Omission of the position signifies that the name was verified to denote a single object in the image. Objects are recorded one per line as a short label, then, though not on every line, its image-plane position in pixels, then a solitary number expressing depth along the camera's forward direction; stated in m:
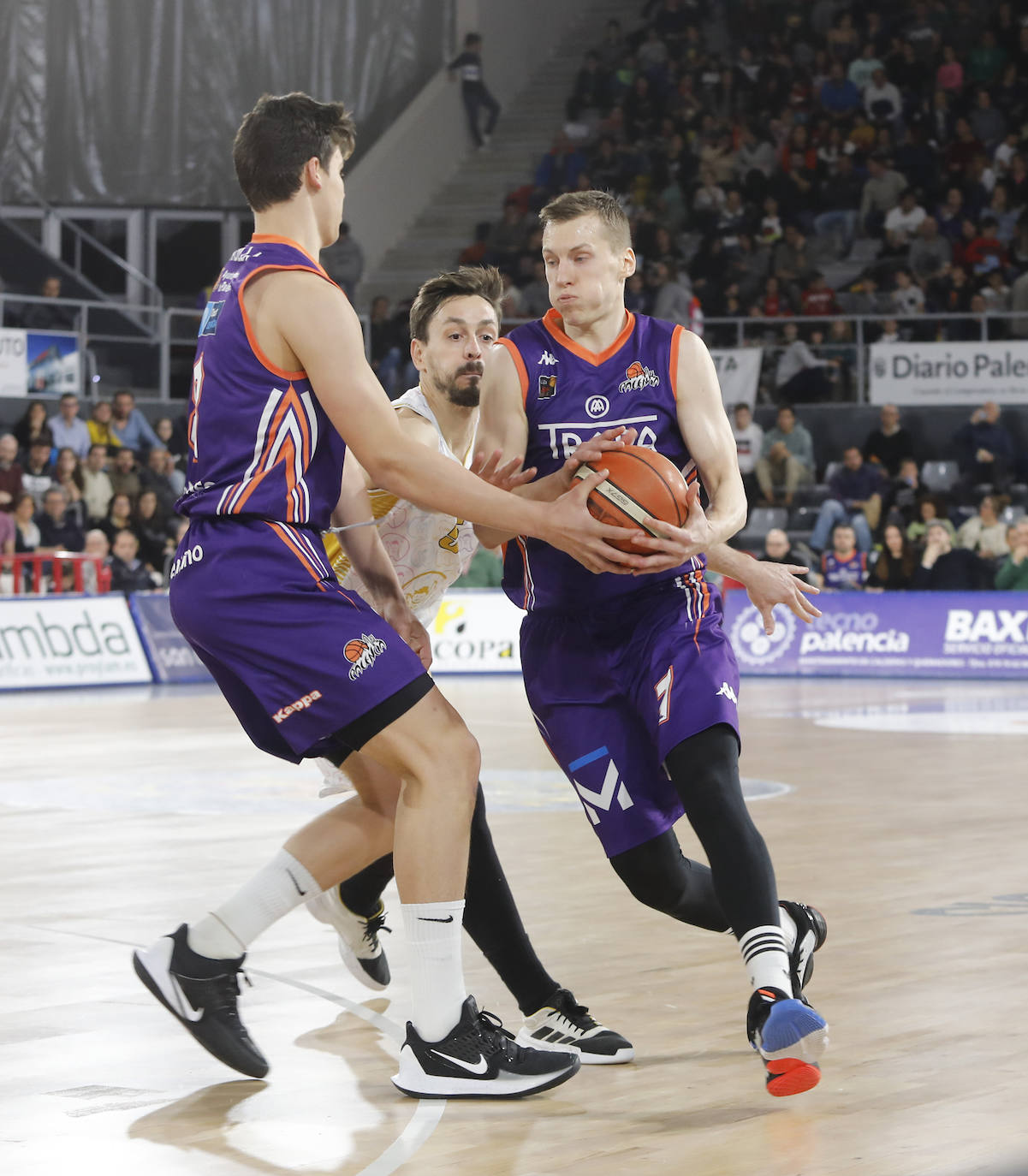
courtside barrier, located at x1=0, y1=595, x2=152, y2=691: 17.30
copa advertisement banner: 19.06
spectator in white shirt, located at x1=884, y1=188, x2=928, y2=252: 23.95
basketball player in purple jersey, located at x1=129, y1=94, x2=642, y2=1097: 4.21
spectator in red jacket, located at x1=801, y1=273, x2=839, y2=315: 23.23
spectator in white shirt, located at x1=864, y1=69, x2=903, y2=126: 25.66
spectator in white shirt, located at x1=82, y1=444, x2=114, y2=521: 18.73
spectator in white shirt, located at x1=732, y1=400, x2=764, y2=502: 20.78
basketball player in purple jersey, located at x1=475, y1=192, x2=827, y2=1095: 4.65
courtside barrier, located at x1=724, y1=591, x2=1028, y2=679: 18.09
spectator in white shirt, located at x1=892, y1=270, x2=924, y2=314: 22.78
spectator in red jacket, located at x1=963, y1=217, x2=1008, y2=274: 23.33
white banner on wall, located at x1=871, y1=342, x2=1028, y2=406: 21.09
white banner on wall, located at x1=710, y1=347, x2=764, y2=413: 21.67
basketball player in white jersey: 4.72
